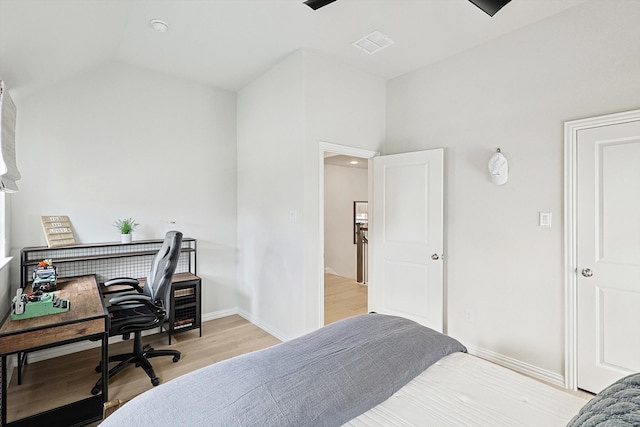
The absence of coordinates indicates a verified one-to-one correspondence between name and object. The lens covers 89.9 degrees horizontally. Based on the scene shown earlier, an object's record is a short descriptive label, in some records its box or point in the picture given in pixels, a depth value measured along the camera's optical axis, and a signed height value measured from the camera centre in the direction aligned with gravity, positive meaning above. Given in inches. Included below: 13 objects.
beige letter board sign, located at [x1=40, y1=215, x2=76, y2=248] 113.6 -6.1
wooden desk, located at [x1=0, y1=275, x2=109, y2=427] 67.7 -27.2
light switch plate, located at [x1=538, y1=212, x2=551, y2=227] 100.8 -2.1
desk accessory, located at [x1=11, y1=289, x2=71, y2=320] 75.2 -22.5
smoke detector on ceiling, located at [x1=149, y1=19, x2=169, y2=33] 103.3 +61.9
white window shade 80.3 +18.8
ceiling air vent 111.4 +61.5
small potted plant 126.4 -5.5
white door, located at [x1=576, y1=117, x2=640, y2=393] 86.9 -11.6
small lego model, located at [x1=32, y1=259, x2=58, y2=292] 96.3 -19.5
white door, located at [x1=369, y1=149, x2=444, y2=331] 123.7 -9.8
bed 41.8 -26.1
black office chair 98.2 -30.9
